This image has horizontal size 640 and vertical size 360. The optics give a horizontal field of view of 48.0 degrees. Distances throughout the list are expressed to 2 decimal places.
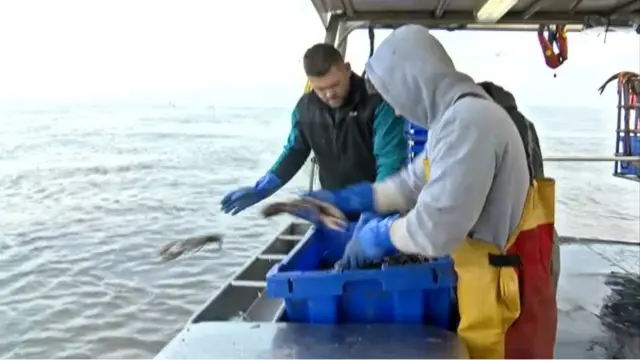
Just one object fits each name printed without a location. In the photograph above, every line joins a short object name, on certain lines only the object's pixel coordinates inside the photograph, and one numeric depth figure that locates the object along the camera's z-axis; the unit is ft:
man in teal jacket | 8.13
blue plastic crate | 5.86
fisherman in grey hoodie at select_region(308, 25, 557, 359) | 4.90
